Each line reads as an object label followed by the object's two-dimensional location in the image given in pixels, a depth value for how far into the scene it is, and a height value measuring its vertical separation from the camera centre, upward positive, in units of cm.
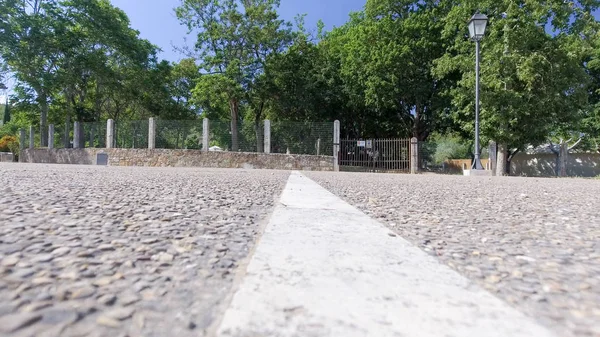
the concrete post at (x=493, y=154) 1409 +54
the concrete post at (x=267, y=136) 1423 +130
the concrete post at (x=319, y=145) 1440 +91
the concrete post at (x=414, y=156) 1470 +44
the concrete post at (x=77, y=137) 1661 +138
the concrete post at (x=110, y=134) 1549 +145
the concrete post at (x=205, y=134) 1444 +139
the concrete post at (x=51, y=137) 1734 +142
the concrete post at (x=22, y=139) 1875 +141
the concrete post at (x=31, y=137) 1822 +149
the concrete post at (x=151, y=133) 1481 +145
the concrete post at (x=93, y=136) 1630 +141
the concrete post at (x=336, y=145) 1389 +89
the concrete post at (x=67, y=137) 1767 +146
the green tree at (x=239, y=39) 1770 +741
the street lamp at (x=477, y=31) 911 +404
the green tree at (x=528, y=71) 1269 +399
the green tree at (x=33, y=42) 1548 +618
